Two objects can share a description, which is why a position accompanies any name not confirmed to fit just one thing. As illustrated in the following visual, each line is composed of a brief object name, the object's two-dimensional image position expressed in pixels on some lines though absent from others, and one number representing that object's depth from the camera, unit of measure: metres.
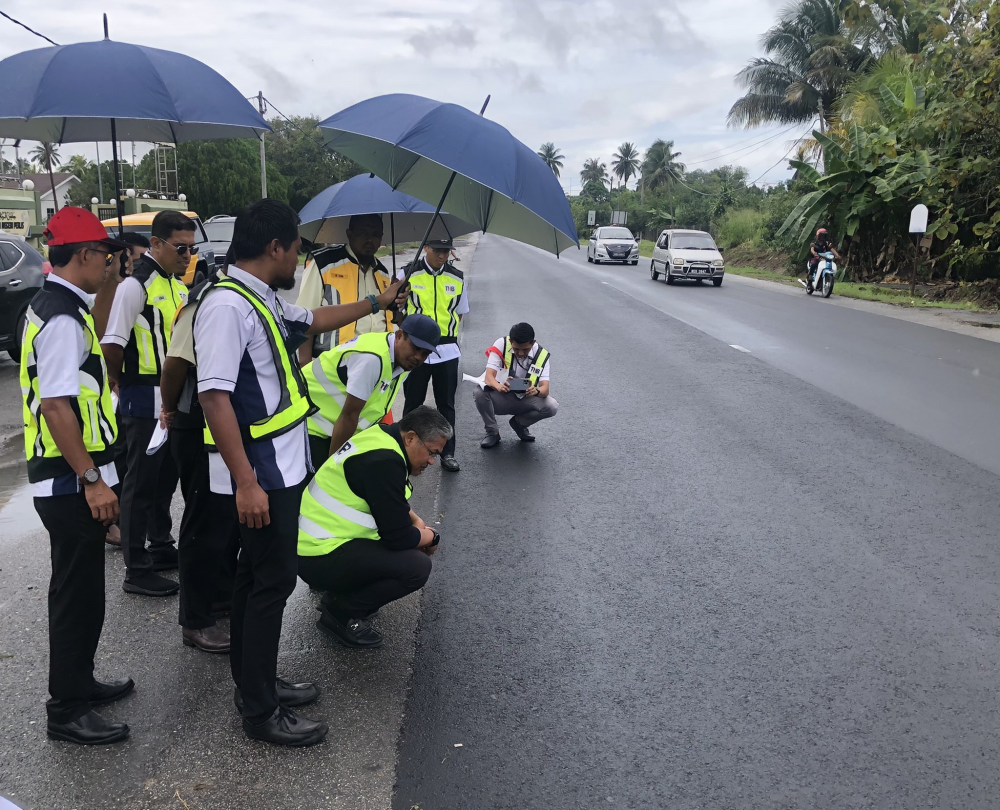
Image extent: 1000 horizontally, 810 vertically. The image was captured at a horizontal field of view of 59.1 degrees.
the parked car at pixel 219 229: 26.05
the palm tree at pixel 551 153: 155.12
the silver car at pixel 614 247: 37.50
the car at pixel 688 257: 25.91
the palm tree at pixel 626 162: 128.62
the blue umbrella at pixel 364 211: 6.31
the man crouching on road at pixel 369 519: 3.79
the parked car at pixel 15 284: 11.12
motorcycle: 22.52
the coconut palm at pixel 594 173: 148.00
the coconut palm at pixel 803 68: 40.84
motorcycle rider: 23.06
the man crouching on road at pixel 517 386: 7.74
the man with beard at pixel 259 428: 3.05
